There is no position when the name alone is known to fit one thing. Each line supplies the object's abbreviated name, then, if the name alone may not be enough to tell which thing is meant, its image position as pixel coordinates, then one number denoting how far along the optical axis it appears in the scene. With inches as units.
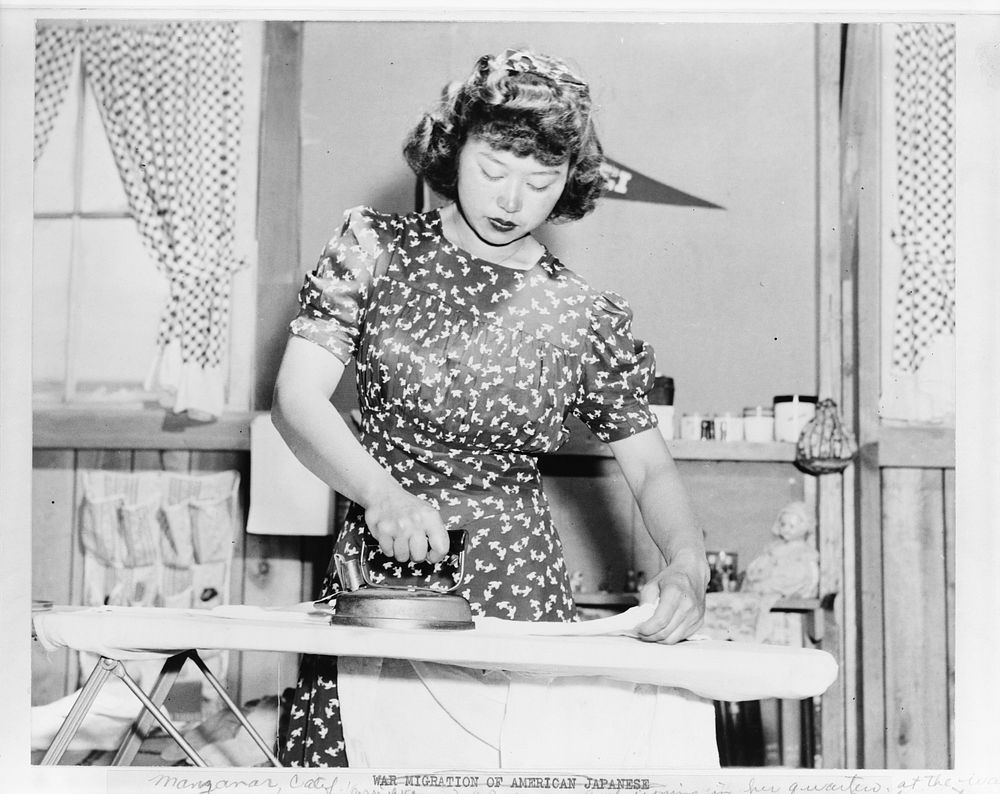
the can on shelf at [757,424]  121.9
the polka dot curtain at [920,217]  110.0
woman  67.9
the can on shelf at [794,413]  121.0
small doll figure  117.3
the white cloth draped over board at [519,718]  57.3
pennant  124.4
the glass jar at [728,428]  121.6
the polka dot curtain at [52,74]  110.7
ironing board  52.5
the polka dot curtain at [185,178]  120.2
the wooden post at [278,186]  123.5
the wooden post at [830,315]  119.0
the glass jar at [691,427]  121.6
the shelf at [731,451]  120.9
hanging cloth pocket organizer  120.0
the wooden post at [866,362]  115.0
